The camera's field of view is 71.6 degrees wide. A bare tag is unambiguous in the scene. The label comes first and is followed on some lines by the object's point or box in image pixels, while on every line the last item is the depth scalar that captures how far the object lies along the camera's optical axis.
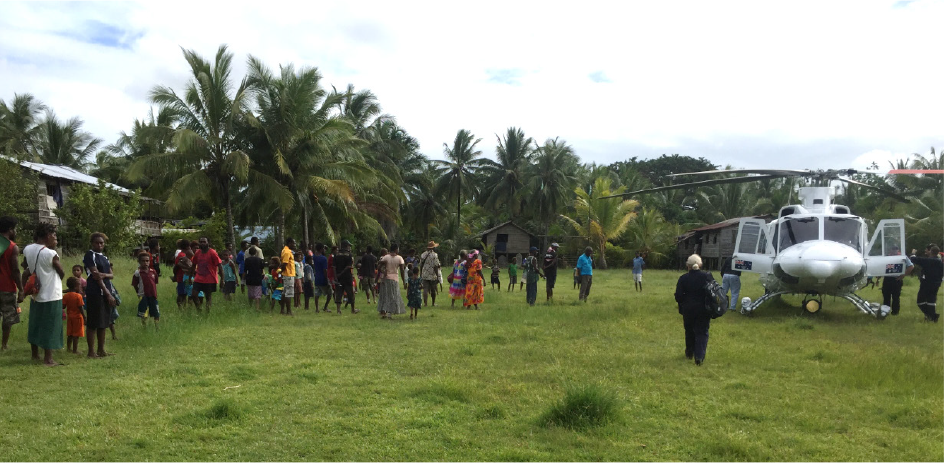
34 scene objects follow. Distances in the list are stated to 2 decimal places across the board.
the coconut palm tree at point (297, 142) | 19.77
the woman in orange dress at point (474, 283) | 14.47
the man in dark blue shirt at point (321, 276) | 13.81
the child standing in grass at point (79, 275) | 8.13
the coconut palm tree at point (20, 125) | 32.25
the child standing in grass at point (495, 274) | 21.08
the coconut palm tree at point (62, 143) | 35.03
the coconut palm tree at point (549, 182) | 43.00
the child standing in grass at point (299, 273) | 13.20
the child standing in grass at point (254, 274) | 12.70
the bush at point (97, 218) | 24.41
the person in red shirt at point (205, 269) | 11.59
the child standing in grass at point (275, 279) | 12.75
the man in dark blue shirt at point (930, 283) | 11.81
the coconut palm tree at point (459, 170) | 43.59
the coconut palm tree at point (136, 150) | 18.73
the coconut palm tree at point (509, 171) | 45.00
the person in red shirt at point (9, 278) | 7.07
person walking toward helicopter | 7.84
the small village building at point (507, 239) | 44.19
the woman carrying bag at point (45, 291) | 7.08
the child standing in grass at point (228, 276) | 13.76
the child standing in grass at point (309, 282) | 13.78
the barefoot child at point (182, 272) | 11.93
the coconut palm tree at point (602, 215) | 39.84
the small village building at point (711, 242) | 39.39
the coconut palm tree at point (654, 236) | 41.12
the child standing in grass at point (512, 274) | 21.06
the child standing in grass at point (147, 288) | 9.88
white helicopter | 11.77
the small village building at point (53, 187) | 25.30
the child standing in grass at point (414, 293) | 12.15
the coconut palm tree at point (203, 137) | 18.45
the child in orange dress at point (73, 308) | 8.04
